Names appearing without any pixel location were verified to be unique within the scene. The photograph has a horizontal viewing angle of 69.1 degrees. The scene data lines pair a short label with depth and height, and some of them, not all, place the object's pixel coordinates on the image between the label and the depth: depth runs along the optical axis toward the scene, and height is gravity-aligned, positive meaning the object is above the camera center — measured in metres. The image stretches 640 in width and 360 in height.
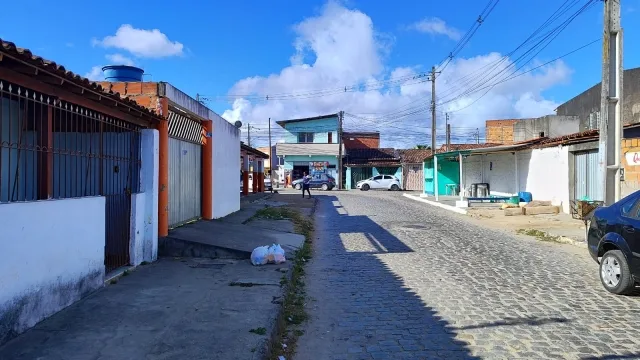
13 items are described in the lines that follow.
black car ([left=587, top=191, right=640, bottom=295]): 6.00 -0.88
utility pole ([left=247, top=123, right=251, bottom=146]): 61.78 +5.96
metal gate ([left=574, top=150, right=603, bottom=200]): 15.44 +0.13
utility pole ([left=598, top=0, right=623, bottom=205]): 10.84 +1.86
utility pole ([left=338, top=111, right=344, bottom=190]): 45.12 +2.77
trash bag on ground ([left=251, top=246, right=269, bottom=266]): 8.02 -1.33
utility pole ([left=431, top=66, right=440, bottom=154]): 34.41 +6.00
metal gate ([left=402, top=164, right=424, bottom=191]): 44.00 +0.24
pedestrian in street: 29.27 -0.23
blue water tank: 9.08 +2.09
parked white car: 41.47 -0.32
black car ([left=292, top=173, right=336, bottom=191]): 42.78 -0.25
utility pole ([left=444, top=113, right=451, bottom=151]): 38.44 +3.56
